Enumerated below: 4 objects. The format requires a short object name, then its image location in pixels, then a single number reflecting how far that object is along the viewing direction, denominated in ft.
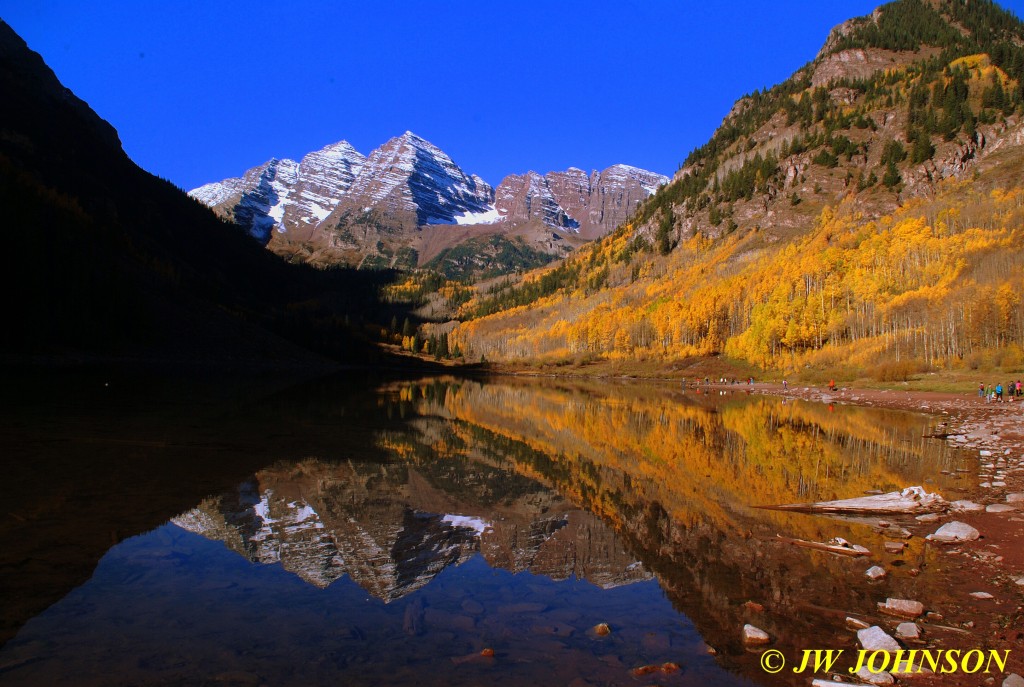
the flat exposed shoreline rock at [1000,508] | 41.64
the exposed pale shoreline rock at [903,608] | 24.82
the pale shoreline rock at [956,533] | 35.12
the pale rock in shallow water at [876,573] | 29.58
